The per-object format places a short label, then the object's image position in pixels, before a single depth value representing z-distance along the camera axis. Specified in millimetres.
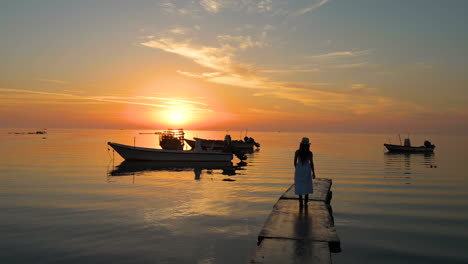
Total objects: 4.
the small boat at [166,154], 37750
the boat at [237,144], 59288
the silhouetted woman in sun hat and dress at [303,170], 11008
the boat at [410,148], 65438
